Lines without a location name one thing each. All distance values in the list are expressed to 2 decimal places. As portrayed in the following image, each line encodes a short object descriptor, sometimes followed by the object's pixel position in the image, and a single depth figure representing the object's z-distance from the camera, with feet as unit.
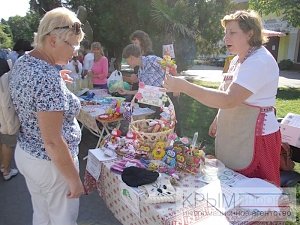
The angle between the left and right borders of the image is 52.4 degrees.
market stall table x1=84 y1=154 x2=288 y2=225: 4.48
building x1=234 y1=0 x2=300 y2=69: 71.77
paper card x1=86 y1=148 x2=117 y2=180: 6.55
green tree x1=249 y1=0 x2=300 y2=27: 34.17
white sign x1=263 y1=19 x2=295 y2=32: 72.90
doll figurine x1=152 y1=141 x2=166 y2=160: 6.23
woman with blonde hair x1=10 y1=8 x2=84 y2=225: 4.38
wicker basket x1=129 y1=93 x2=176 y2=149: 6.50
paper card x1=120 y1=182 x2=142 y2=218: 5.08
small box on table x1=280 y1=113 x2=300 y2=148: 10.94
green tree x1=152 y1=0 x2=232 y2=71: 33.01
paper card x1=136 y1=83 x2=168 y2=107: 7.01
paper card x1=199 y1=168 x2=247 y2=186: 5.41
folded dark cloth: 5.28
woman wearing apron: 5.16
